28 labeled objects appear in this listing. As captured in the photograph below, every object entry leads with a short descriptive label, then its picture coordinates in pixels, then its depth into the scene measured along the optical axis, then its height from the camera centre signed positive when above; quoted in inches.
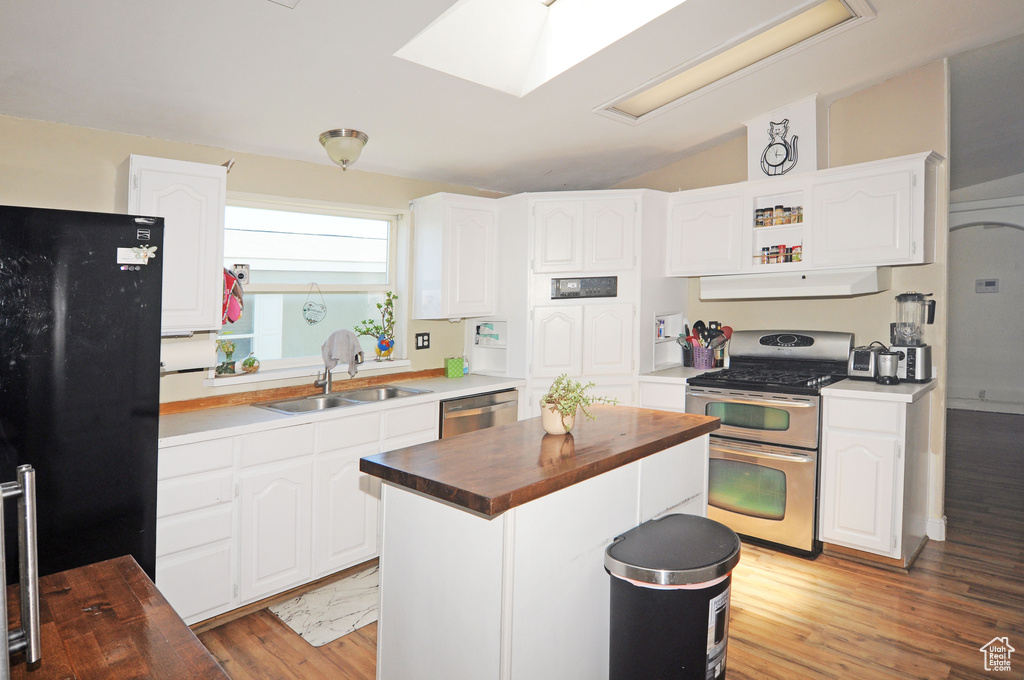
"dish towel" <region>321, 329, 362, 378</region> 137.9 -3.8
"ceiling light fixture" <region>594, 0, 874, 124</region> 111.7 +59.2
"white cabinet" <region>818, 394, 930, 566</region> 123.4 -28.4
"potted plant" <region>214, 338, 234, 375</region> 128.8 -5.6
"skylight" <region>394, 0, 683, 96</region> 106.0 +56.4
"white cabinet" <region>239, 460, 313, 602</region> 105.7 -35.9
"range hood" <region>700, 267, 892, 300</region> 138.6 +14.0
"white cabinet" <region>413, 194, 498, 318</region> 158.1 +21.5
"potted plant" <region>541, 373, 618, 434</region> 85.4 -10.0
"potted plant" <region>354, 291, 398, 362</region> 158.9 +1.4
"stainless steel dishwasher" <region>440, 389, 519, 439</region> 144.2 -19.4
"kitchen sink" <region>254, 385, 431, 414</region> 131.3 -15.5
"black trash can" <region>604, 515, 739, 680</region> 68.6 -31.7
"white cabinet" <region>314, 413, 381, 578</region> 117.3 -33.0
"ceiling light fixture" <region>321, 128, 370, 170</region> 115.5 +36.7
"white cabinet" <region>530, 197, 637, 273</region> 160.6 +27.8
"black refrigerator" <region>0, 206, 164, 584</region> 72.4 -6.0
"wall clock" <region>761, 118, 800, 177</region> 149.4 +47.6
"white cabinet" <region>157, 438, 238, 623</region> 95.1 -32.6
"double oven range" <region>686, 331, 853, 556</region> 132.3 -22.5
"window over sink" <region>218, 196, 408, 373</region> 135.9 +15.6
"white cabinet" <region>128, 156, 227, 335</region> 101.4 +17.9
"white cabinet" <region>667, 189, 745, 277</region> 156.7 +28.8
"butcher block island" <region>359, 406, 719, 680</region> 64.7 -25.2
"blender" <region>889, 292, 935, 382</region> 135.9 +1.9
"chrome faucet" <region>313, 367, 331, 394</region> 138.6 -11.4
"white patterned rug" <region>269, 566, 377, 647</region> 102.0 -50.5
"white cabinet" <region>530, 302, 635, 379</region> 162.1 -0.8
